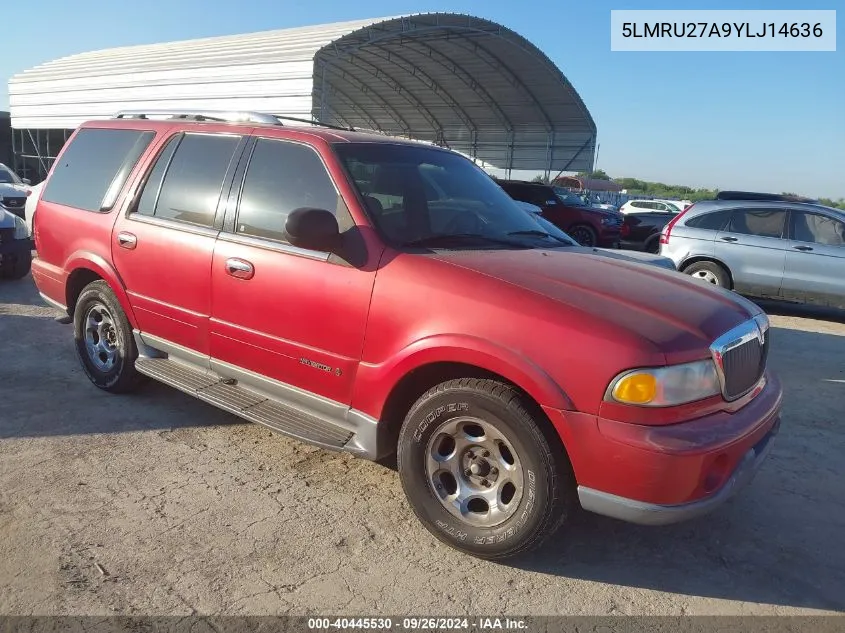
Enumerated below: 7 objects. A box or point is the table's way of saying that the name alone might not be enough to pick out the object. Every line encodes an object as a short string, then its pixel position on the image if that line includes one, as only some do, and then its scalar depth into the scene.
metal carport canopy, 17.12
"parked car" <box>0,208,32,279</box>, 8.45
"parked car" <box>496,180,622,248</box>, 16.69
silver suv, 9.13
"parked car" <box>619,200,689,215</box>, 27.73
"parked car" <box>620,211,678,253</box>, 17.75
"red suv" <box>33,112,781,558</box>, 2.64
